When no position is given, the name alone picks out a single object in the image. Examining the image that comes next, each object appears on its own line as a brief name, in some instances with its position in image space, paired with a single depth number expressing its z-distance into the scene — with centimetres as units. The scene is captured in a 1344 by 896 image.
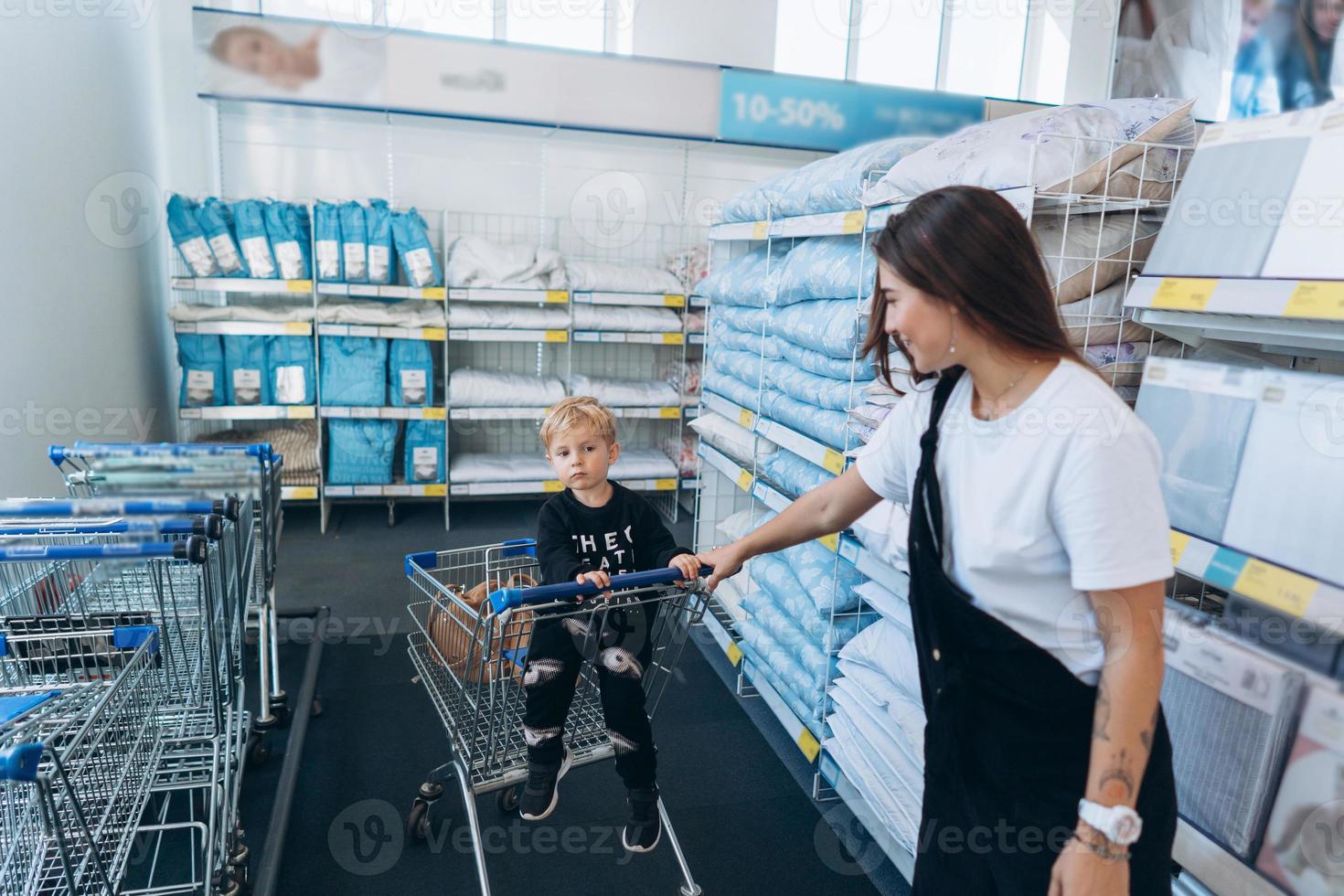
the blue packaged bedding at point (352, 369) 478
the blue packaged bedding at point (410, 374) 486
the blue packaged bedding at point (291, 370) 470
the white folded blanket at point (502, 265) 484
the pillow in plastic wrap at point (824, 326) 234
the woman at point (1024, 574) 103
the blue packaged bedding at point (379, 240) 464
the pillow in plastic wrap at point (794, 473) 261
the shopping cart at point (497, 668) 168
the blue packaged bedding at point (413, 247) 468
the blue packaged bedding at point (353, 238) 461
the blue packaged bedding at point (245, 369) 465
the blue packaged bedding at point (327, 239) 457
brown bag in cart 175
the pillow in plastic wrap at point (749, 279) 296
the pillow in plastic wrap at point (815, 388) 235
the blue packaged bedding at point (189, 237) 439
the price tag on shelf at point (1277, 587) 131
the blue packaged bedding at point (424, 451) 496
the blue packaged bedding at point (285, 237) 456
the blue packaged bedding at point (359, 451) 488
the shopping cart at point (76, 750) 127
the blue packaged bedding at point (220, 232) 447
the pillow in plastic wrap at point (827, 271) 232
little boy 187
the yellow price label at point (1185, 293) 150
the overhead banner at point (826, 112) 556
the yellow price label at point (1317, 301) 127
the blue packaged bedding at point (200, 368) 457
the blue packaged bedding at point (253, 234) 450
